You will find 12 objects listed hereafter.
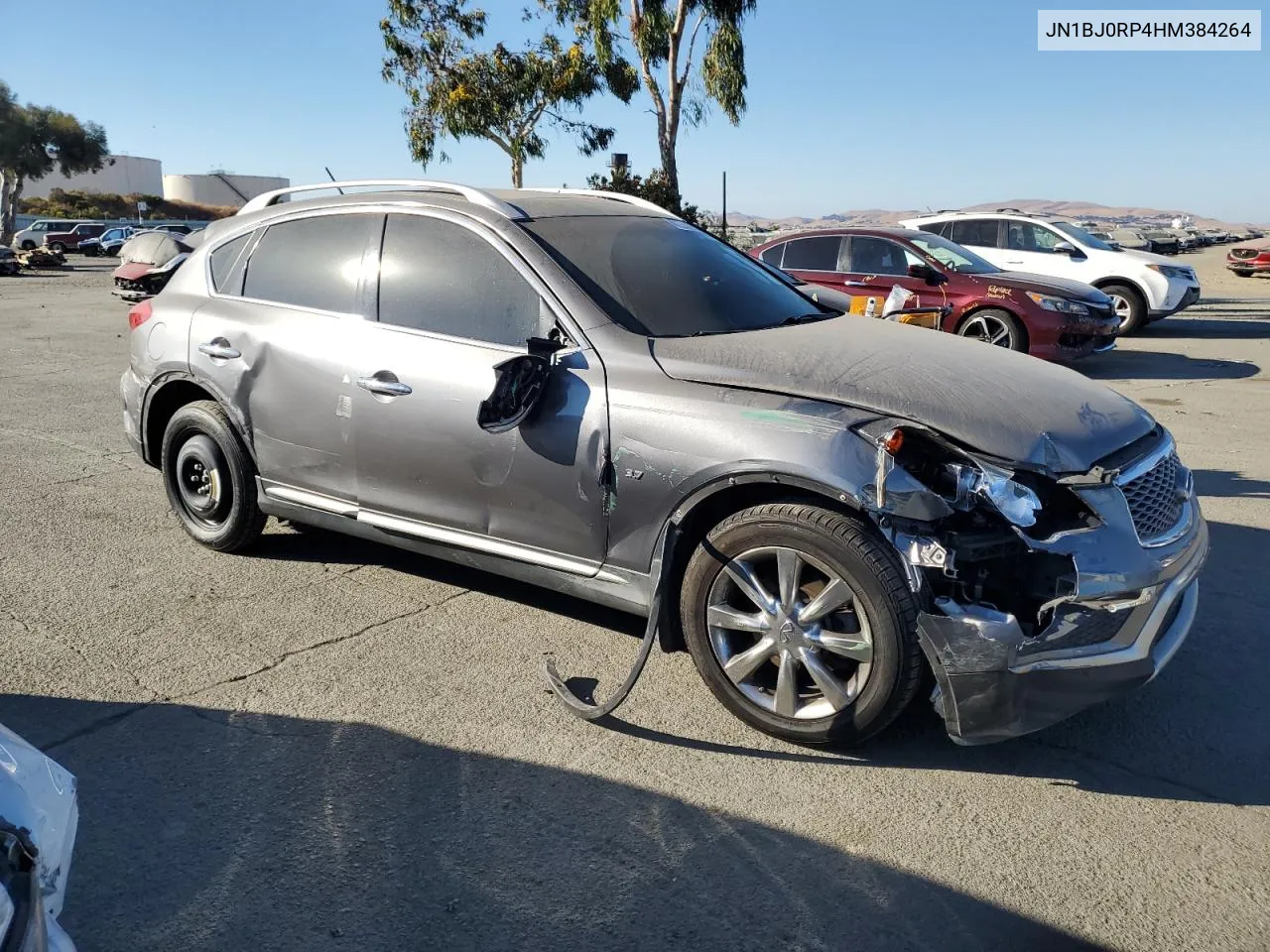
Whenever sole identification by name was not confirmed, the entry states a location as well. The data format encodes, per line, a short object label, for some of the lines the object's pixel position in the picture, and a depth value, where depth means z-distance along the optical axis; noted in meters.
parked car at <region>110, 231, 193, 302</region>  21.03
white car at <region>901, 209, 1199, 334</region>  14.63
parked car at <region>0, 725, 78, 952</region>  1.64
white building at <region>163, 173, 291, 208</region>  98.40
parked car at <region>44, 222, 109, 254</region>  49.53
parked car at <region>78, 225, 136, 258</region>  49.97
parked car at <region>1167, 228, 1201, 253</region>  59.00
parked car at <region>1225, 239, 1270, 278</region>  29.81
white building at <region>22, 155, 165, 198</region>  90.12
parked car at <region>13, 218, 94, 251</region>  49.75
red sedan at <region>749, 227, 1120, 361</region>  10.70
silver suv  3.14
